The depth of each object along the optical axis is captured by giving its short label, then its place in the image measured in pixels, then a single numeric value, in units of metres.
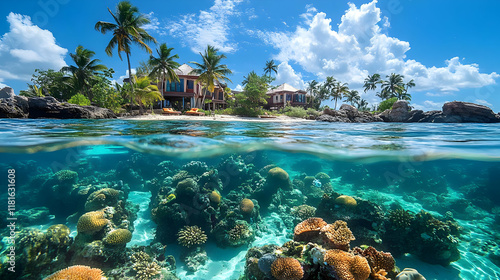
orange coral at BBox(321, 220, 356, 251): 4.86
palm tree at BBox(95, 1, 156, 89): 27.47
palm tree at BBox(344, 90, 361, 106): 74.19
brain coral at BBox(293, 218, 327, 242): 5.38
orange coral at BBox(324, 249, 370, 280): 4.07
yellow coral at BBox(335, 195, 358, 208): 7.16
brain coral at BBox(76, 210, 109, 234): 6.15
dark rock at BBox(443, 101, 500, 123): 19.80
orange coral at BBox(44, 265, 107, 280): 4.20
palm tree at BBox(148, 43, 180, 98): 31.95
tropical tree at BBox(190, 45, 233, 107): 33.47
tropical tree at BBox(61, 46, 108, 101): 34.56
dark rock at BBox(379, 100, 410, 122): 24.81
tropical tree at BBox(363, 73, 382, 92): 66.44
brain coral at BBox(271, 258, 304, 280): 4.18
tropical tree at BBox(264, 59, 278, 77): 64.62
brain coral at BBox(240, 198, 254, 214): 8.30
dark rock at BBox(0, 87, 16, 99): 18.45
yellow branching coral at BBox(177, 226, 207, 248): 7.03
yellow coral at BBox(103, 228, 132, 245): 6.00
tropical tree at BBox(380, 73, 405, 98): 59.09
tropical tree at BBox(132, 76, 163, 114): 24.91
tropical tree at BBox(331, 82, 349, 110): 58.16
